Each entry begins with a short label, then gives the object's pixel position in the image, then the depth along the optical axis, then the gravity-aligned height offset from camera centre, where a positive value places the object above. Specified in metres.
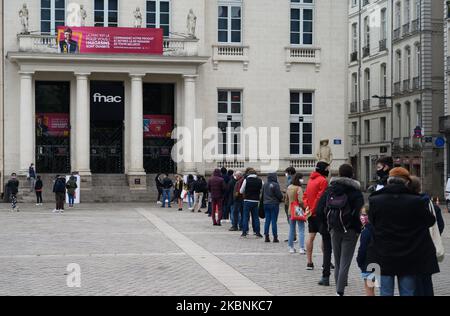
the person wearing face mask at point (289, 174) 20.56 -0.35
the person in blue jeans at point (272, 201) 21.81 -0.99
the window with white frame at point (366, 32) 72.62 +9.86
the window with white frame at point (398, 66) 66.19 +6.55
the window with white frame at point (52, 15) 47.41 +7.29
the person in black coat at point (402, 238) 9.89 -0.84
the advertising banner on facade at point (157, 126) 49.97 +1.75
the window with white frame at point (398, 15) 66.25 +10.20
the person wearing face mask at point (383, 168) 14.46 -0.15
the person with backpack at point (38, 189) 42.48 -1.38
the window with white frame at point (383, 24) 69.12 +9.96
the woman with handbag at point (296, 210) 18.86 -1.03
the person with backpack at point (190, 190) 40.29 -1.34
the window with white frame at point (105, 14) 48.03 +7.44
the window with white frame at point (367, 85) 72.25 +5.69
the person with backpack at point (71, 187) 40.47 -1.25
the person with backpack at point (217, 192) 28.97 -1.04
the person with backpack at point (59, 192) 36.84 -1.31
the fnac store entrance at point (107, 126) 49.38 +1.73
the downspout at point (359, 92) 73.81 +5.25
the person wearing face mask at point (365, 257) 11.93 -1.26
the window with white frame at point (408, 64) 64.25 +6.51
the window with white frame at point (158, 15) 48.72 +7.47
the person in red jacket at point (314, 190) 15.91 -0.54
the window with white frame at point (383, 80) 69.00 +5.79
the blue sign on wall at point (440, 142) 53.18 +0.94
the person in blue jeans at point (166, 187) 41.38 -1.25
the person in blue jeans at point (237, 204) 26.08 -1.28
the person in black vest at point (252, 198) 23.62 -1.01
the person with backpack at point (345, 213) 13.26 -0.77
